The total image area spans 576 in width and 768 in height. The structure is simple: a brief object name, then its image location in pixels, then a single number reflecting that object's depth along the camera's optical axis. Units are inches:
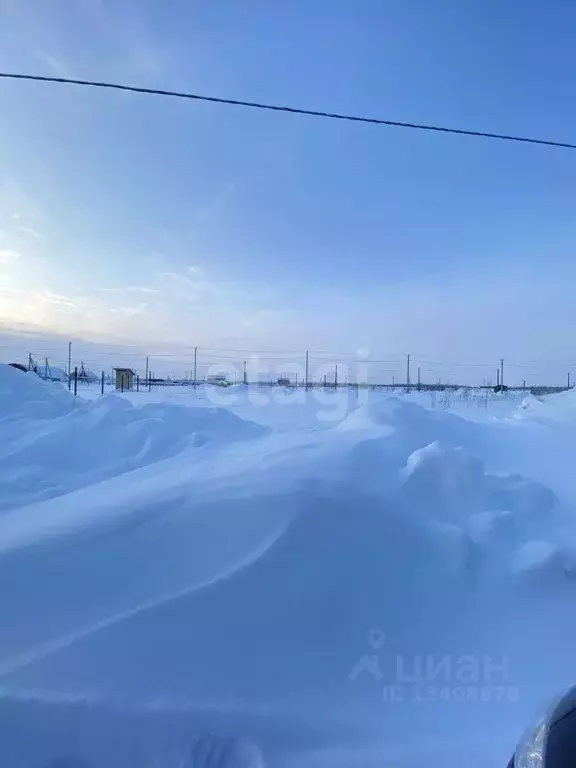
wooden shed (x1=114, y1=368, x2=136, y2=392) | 912.9
